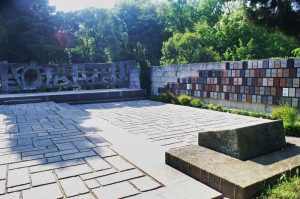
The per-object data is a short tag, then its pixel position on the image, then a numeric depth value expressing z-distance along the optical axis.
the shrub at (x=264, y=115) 6.89
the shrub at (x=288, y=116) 5.21
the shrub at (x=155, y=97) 11.43
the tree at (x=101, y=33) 26.38
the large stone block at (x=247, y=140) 2.99
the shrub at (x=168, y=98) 10.46
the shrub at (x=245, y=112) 7.43
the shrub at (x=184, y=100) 9.72
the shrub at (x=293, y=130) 4.97
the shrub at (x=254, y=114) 7.19
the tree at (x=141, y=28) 31.86
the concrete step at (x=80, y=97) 10.02
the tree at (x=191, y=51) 16.11
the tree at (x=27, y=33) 16.40
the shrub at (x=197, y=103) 9.17
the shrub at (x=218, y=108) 8.40
